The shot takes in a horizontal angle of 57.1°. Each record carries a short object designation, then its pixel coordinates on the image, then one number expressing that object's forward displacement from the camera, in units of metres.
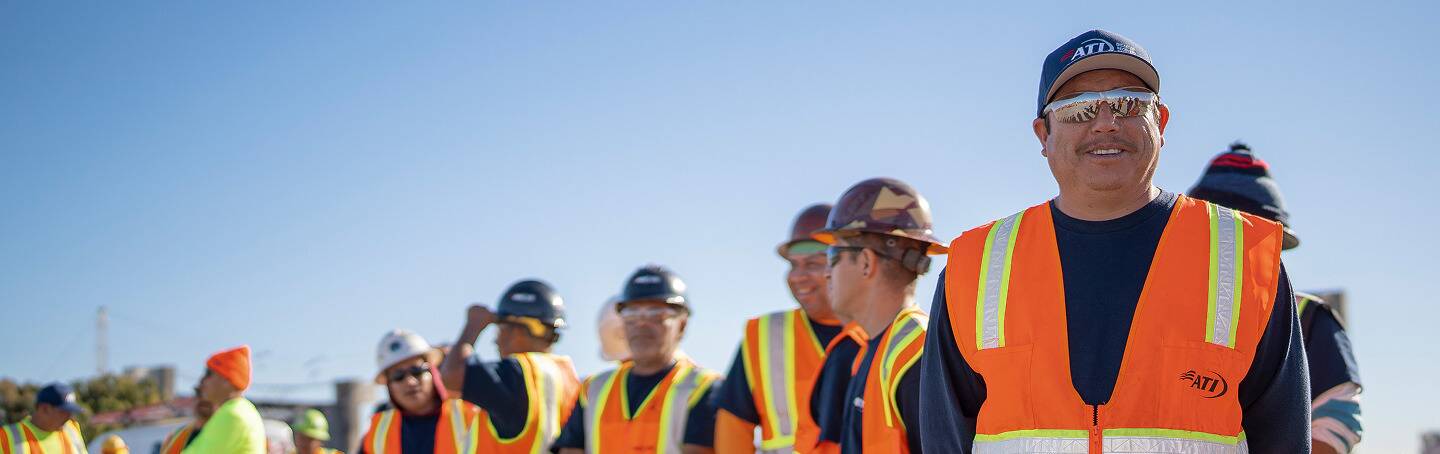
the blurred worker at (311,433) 14.12
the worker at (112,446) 15.33
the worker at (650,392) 7.38
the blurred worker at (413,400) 9.00
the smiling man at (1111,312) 3.26
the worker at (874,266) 5.18
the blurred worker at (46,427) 13.11
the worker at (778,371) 6.53
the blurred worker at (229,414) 8.39
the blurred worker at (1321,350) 4.90
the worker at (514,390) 7.86
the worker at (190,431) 11.61
